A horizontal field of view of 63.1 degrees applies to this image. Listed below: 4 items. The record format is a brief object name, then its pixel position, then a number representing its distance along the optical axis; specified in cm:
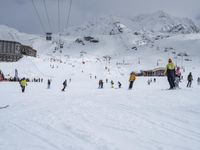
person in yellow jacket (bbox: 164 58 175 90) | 916
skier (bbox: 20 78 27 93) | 1373
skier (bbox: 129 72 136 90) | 1238
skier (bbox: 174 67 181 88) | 1028
